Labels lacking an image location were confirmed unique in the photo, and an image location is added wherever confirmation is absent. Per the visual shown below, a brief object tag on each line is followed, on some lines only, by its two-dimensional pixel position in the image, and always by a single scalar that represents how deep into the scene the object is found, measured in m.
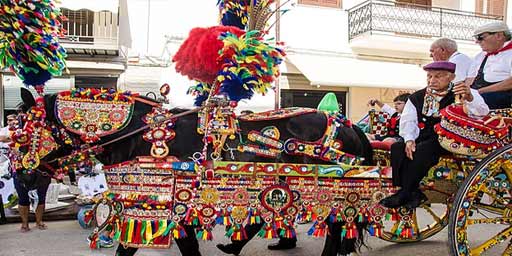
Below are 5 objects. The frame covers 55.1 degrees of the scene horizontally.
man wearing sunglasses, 3.91
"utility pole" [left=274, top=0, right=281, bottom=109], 12.29
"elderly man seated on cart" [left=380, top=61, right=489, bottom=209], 3.59
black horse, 3.43
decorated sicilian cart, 3.31
